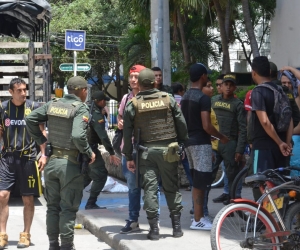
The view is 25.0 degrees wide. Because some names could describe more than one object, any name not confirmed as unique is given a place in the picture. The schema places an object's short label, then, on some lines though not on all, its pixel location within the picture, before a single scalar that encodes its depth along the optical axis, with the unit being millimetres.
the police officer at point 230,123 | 9023
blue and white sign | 16969
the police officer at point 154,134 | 6898
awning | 12539
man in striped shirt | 7652
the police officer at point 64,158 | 6680
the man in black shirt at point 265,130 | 6316
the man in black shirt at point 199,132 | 7445
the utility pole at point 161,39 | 11719
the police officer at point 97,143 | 9148
